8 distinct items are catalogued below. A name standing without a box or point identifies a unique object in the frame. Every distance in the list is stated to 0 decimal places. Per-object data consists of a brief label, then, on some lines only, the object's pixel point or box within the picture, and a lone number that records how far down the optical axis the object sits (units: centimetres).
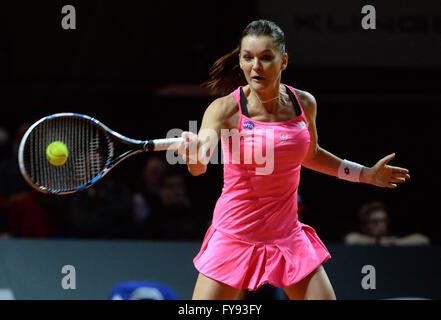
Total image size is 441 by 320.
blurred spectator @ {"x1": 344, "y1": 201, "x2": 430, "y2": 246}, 973
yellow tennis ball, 624
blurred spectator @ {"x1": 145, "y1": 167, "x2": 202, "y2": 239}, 993
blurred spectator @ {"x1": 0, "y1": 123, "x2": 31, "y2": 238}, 1081
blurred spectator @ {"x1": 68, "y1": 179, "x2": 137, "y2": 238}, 991
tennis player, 577
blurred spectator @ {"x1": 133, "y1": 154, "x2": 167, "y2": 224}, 1048
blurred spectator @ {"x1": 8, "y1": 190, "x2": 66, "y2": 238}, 1020
